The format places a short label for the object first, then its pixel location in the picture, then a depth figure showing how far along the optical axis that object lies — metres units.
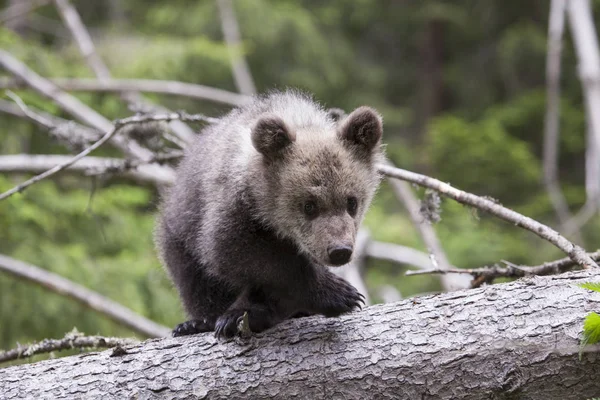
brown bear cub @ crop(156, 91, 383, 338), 7.75
